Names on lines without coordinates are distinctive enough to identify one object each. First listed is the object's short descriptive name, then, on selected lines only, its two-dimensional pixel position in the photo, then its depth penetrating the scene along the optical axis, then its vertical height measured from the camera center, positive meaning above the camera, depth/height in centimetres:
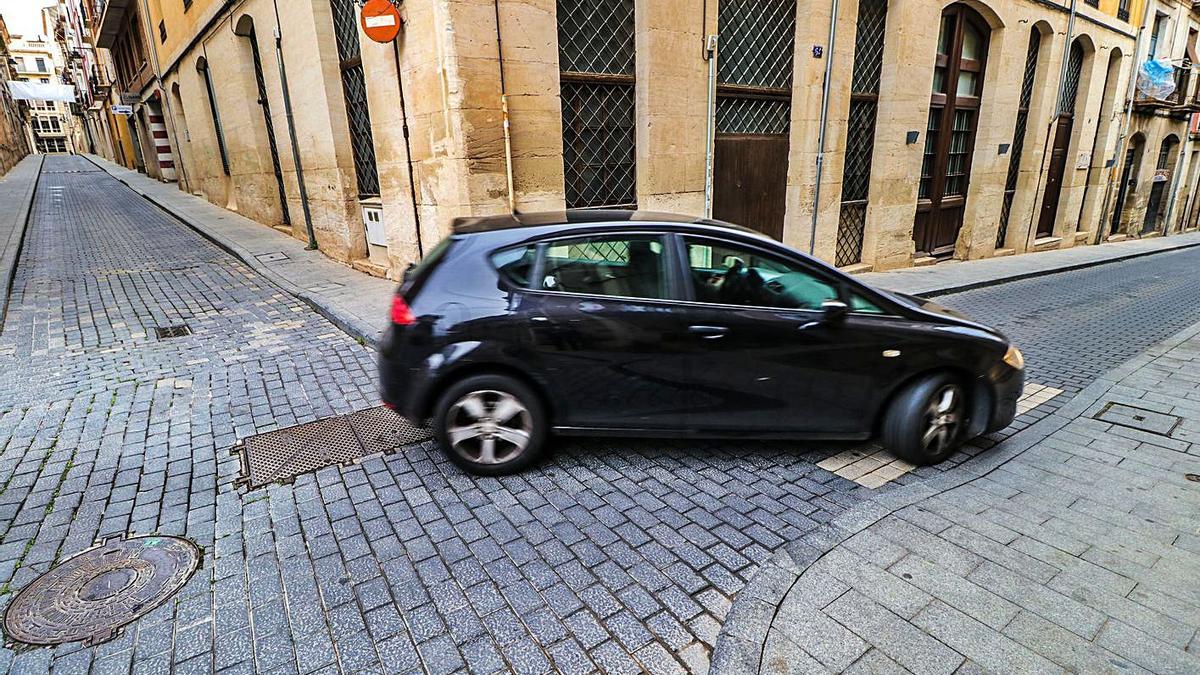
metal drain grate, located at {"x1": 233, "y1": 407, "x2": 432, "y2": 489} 388 -191
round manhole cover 255 -189
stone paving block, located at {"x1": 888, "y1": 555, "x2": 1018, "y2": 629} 262 -197
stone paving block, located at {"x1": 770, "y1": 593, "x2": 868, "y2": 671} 241 -197
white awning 5338 +702
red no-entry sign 749 +175
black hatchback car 366 -112
